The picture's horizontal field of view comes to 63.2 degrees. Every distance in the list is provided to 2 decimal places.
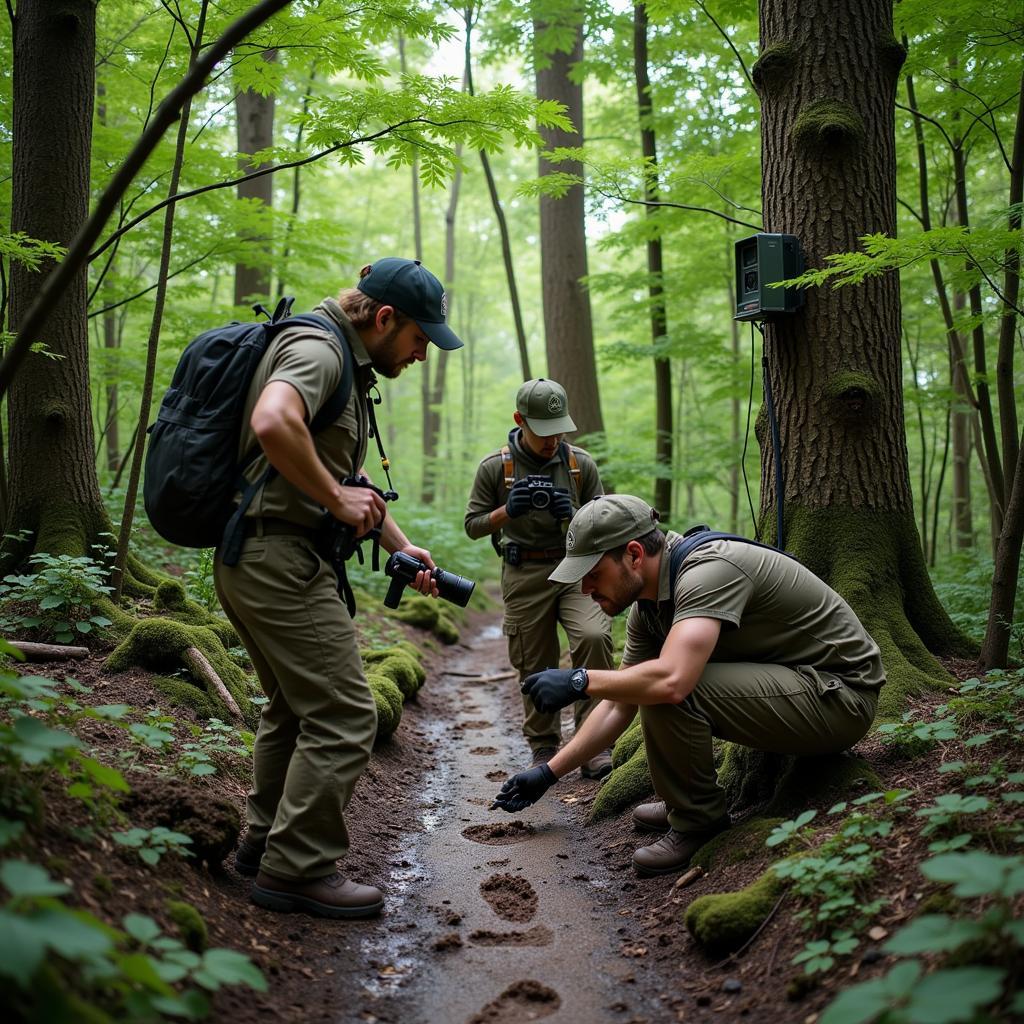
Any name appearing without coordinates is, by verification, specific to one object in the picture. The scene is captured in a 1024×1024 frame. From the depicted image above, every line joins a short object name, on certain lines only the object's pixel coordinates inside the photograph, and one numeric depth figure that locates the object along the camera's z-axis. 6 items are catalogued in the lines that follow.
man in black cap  3.01
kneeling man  3.18
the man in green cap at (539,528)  5.20
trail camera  4.32
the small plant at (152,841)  2.56
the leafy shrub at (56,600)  4.55
